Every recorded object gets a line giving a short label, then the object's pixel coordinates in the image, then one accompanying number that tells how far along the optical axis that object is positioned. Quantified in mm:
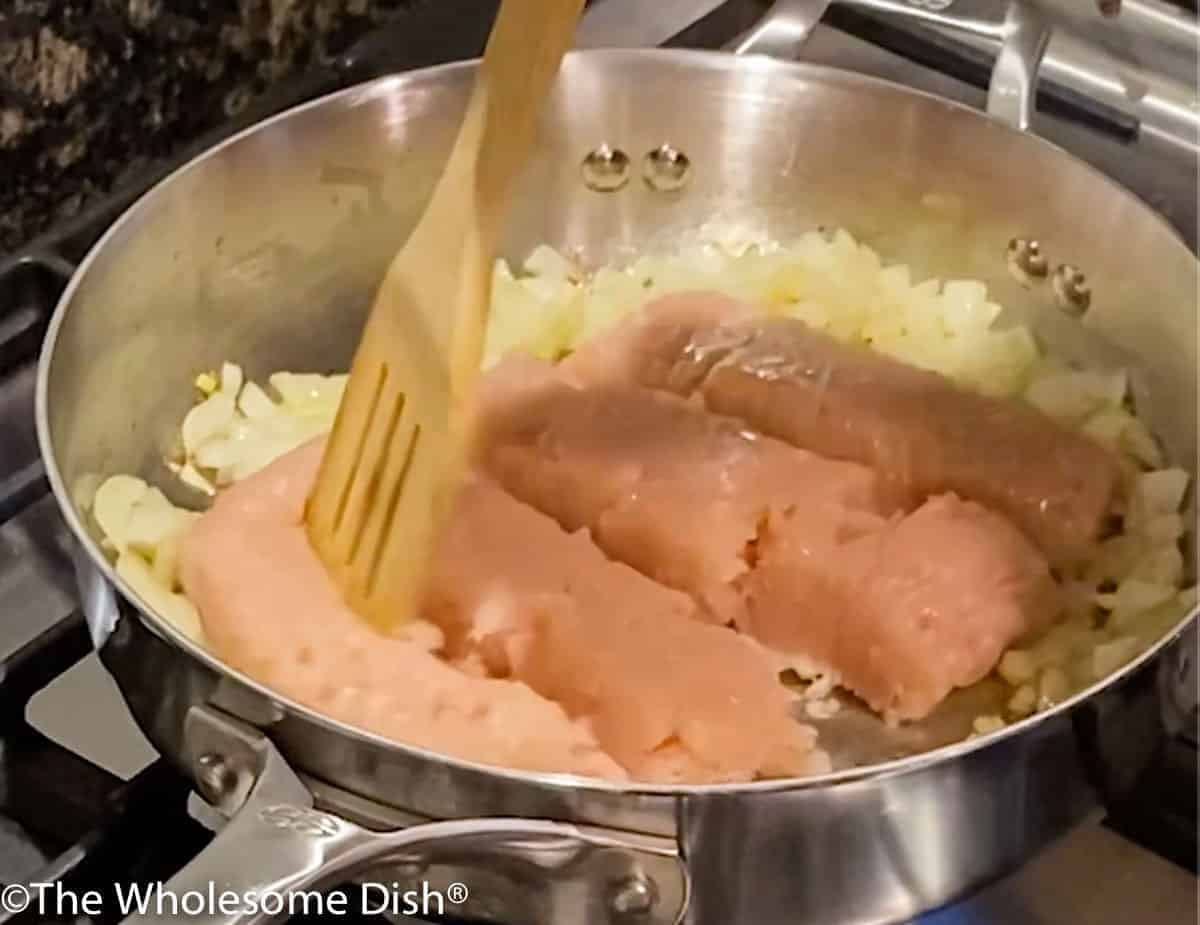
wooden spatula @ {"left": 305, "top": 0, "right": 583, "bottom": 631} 906
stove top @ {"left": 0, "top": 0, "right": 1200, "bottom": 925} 787
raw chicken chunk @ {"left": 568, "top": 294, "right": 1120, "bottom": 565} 1001
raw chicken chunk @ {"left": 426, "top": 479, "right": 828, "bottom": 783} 851
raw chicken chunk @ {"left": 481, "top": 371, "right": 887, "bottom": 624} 978
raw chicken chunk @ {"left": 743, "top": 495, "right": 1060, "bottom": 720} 926
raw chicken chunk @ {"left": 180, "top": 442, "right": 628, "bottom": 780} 825
